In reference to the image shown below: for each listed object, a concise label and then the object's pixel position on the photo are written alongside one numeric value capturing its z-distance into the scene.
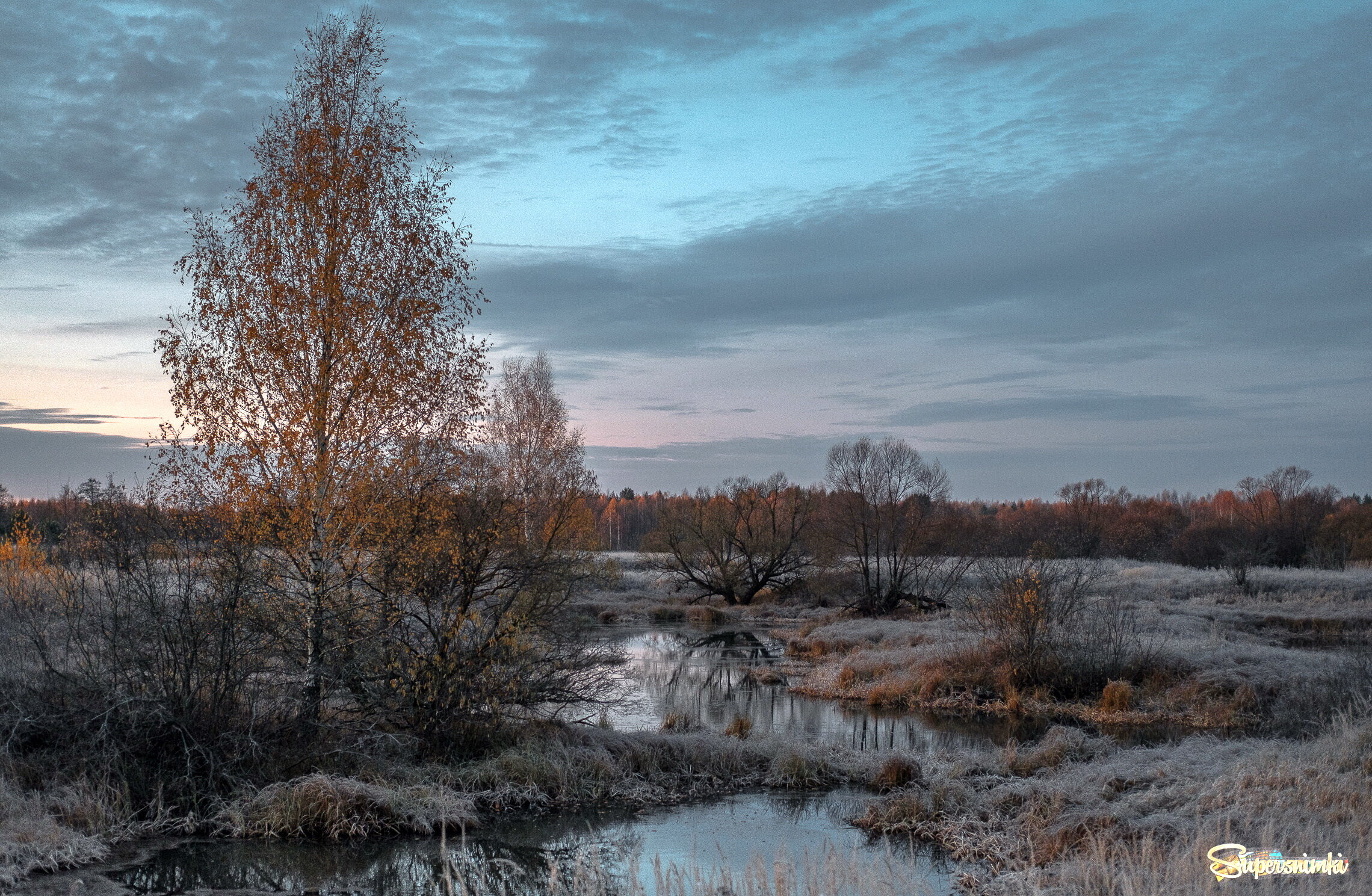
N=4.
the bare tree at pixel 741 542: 44.97
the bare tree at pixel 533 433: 38.41
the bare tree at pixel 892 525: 37.03
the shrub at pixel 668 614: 40.09
